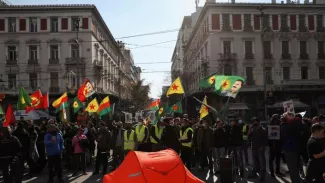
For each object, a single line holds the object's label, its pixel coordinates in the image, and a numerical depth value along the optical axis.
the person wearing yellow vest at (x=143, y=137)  12.71
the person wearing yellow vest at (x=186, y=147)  12.82
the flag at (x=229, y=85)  15.62
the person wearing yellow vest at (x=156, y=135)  12.94
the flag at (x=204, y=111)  16.86
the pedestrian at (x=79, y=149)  12.65
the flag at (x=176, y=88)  19.43
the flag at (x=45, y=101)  20.41
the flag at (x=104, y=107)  22.97
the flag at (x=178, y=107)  24.64
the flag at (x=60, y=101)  20.19
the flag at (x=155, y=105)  32.12
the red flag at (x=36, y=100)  20.34
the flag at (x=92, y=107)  22.72
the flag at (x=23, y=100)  17.94
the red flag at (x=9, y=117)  15.24
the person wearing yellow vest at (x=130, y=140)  12.16
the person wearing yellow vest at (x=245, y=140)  13.37
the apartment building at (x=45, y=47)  48.00
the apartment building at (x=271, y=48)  46.38
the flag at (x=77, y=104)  23.56
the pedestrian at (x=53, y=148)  10.84
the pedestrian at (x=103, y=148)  12.49
